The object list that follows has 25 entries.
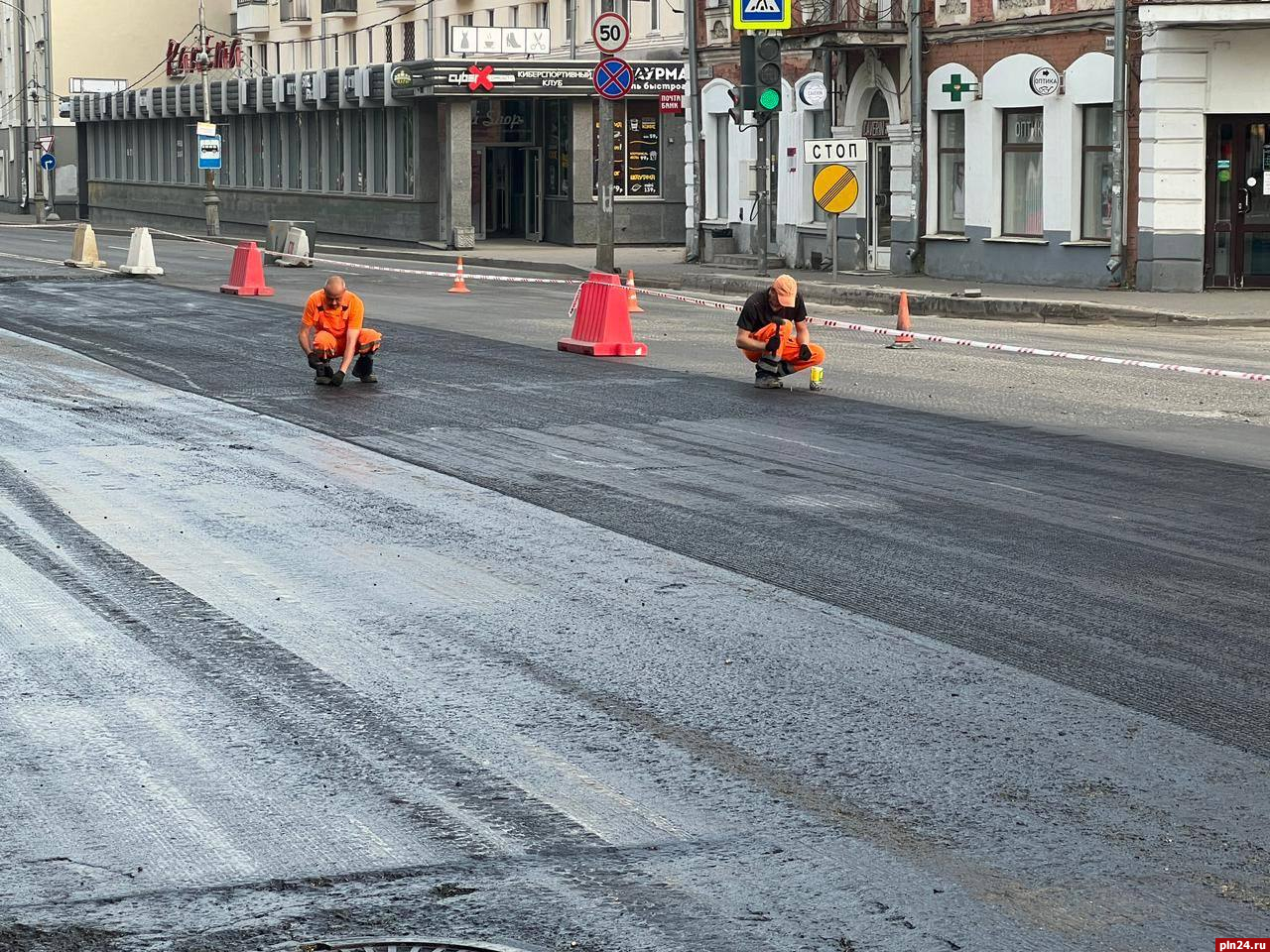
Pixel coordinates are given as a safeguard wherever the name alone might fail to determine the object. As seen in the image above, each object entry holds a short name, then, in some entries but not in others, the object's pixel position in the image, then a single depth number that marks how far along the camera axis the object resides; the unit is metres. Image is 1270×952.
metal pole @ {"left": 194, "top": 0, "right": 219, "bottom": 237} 56.59
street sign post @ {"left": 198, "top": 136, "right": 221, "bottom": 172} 53.97
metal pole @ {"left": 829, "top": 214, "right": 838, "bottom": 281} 31.05
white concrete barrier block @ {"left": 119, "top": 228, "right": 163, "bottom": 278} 32.84
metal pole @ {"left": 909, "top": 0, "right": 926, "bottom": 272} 32.81
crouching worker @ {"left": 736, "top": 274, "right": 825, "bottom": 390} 16.66
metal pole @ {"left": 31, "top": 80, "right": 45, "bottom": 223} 73.12
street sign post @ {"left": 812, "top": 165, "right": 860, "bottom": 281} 30.14
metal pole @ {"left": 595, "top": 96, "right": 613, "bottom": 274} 32.94
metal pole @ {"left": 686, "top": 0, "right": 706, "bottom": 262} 39.44
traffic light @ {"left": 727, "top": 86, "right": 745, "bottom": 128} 30.80
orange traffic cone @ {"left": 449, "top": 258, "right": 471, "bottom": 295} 30.12
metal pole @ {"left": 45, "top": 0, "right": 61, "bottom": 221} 84.69
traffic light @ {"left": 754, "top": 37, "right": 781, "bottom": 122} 29.28
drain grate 4.50
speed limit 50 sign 33.41
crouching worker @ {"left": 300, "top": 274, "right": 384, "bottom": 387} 16.45
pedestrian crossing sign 30.91
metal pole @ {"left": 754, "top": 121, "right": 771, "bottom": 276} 33.09
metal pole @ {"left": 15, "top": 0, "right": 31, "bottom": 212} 80.33
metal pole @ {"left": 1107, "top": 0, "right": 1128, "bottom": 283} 27.91
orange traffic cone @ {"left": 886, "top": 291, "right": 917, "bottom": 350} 20.81
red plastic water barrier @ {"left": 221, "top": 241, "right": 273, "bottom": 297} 28.62
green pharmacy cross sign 31.86
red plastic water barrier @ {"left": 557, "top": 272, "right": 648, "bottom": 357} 19.58
